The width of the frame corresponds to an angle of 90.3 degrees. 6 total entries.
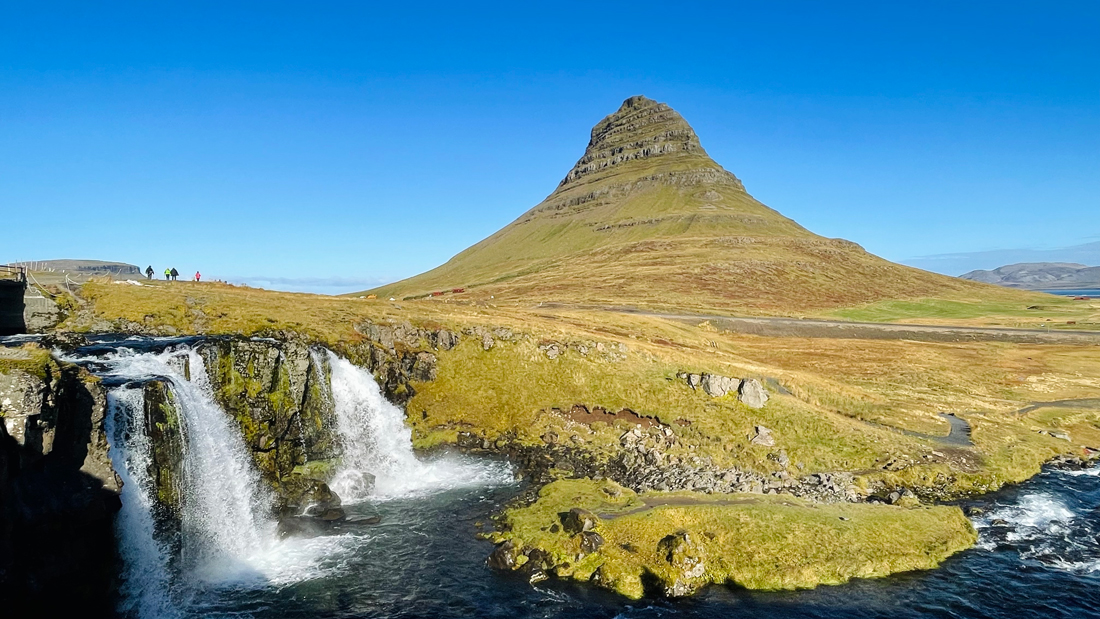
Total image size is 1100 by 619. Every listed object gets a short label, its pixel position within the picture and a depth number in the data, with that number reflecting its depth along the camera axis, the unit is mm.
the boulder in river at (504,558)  29531
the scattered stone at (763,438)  44500
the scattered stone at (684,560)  27047
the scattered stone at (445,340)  56469
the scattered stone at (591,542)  29933
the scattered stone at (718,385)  51812
